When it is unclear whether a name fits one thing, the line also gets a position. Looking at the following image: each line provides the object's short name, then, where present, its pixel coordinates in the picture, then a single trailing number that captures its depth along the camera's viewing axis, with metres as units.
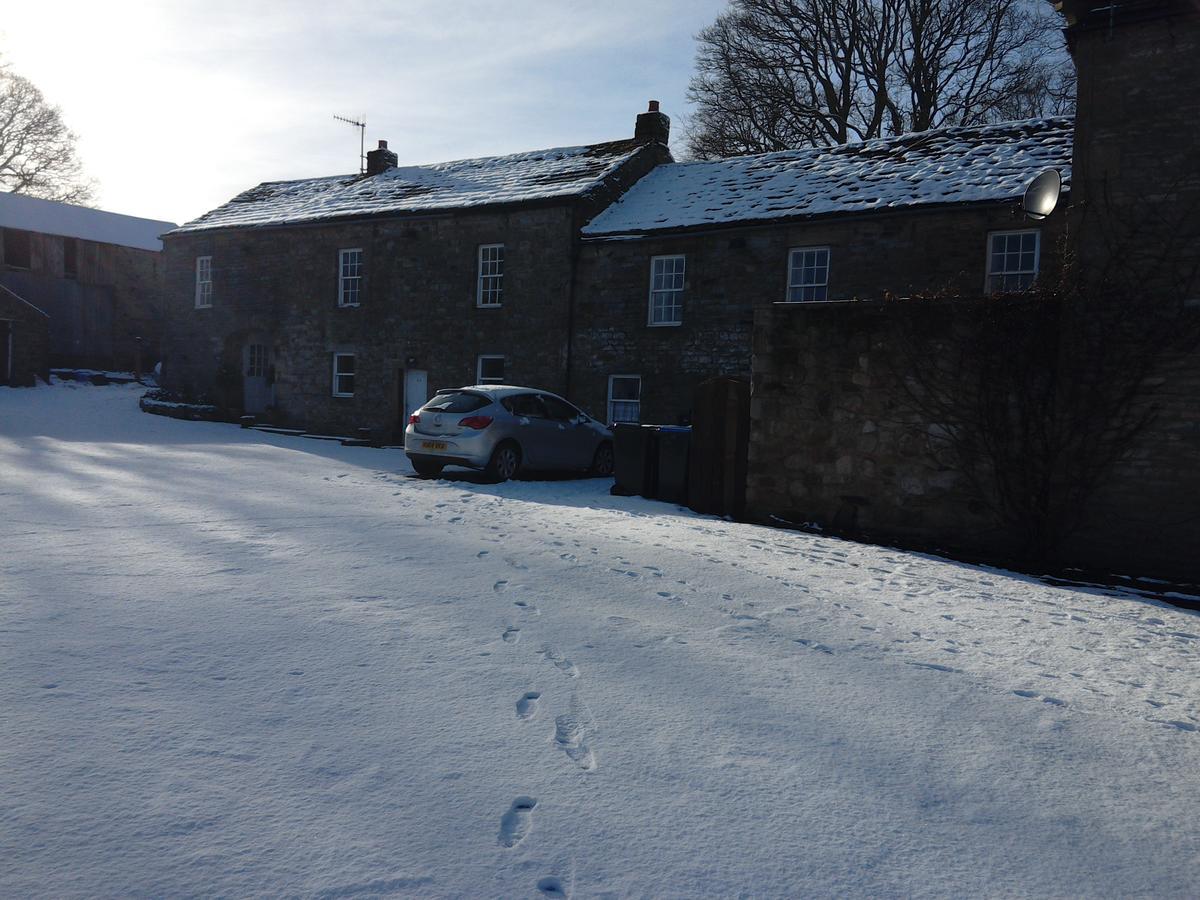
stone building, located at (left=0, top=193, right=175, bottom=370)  33.06
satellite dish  9.62
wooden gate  11.28
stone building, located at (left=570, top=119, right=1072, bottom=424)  15.57
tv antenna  32.44
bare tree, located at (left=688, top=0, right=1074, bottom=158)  27.27
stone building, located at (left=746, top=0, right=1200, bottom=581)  8.55
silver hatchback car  13.18
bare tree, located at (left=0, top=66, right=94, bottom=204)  40.75
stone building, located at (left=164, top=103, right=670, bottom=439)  21.03
